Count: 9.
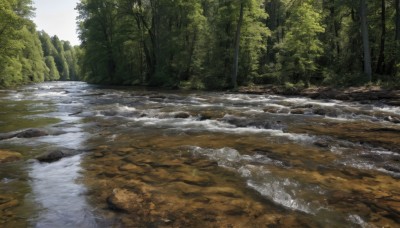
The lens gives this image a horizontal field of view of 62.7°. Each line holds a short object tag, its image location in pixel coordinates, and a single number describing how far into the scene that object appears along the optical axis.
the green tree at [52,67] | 108.62
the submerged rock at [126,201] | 5.32
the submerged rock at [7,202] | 5.48
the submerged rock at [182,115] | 15.19
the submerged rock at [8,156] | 8.14
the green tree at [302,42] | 26.80
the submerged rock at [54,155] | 8.28
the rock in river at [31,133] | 11.07
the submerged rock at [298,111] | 15.53
